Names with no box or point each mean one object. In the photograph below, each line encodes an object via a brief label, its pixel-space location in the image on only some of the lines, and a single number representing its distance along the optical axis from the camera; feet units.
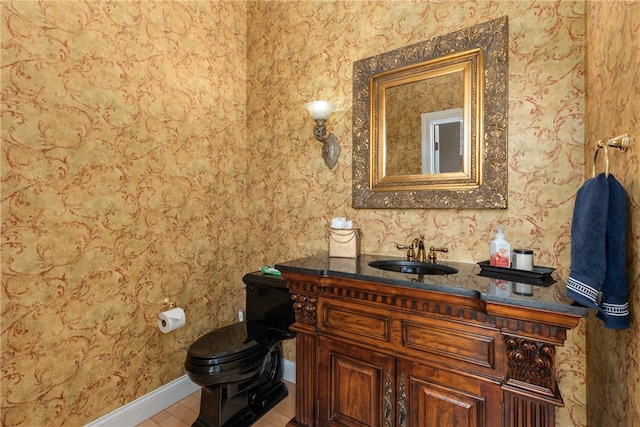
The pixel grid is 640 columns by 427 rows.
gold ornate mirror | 4.79
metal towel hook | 2.87
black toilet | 5.01
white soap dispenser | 4.27
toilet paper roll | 5.83
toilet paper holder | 6.23
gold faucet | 5.31
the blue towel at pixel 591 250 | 2.88
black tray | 3.83
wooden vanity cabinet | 3.22
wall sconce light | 6.07
